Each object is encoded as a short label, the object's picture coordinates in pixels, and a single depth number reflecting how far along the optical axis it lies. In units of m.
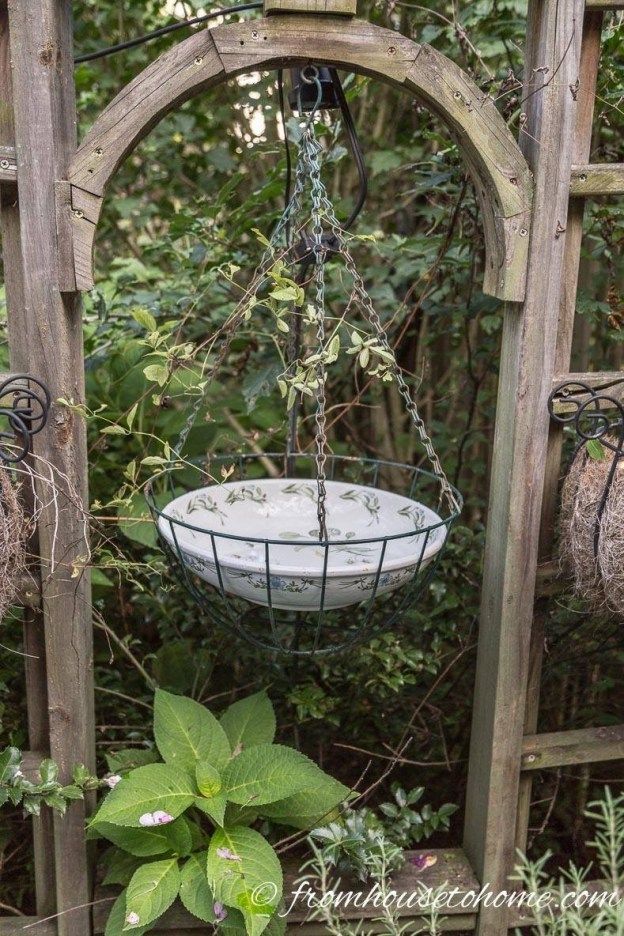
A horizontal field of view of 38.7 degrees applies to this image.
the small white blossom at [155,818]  1.59
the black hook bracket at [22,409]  1.48
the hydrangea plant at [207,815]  1.59
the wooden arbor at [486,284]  1.48
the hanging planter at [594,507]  1.56
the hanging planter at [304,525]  1.50
